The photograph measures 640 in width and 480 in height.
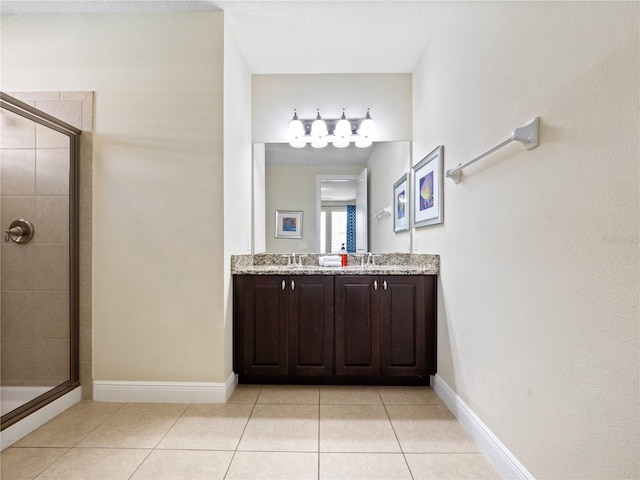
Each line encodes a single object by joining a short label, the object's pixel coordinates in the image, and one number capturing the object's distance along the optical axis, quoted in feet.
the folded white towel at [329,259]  8.85
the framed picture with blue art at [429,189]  6.74
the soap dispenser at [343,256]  8.87
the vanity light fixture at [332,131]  8.81
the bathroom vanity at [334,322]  7.27
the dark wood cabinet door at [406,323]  7.27
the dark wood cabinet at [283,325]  7.27
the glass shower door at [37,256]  6.41
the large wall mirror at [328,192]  8.98
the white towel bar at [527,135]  3.75
